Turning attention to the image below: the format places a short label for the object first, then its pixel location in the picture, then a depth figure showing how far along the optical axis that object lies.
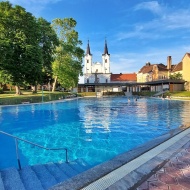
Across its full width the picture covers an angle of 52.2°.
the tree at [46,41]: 35.14
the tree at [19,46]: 26.17
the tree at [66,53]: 41.47
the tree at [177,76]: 53.46
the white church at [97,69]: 82.94
